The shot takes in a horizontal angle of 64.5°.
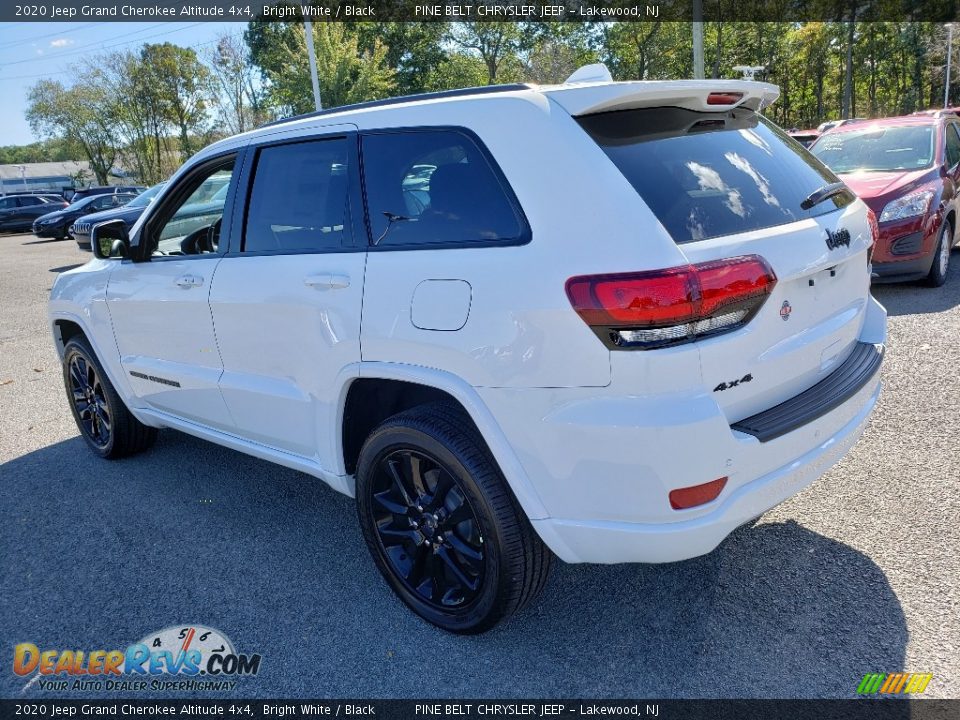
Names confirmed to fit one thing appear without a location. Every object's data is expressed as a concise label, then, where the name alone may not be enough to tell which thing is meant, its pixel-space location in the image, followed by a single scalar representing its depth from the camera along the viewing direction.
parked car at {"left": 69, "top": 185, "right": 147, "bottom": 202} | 29.92
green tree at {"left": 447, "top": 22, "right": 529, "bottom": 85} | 47.50
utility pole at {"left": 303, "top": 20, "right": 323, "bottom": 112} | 23.98
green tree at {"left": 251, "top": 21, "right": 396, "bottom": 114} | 31.55
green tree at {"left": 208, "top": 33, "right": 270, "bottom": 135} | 46.59
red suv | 7.12
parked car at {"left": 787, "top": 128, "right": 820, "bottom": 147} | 12.18
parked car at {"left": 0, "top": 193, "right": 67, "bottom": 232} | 30.47
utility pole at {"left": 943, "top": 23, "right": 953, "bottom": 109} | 43.57
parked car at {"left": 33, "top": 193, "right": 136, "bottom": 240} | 24.21
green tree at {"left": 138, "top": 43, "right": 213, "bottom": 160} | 46.22
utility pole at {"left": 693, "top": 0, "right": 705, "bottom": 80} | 17.34
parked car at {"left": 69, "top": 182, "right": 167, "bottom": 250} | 14.19
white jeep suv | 2.22
